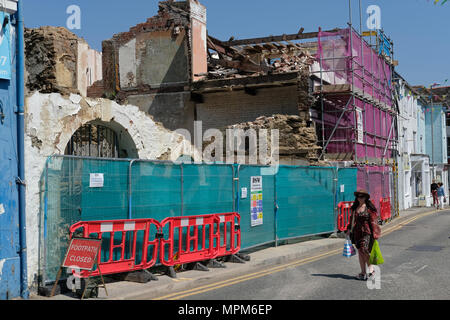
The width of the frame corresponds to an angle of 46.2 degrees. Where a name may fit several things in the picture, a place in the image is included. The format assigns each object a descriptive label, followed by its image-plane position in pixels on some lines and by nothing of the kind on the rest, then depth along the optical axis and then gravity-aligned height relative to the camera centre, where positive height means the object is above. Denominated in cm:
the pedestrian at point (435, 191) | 3530 -155
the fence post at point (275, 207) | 1402 -94
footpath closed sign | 784 -115
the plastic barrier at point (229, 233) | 1107 -130
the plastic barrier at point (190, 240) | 966 -128
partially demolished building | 2244 +406
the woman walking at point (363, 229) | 962 -109
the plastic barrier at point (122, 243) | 835 -116
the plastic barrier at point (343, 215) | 1728 -148
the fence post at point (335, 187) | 1724 -55
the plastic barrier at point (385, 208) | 2173 -165
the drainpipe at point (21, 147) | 789 +47
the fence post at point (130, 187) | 929 -20
